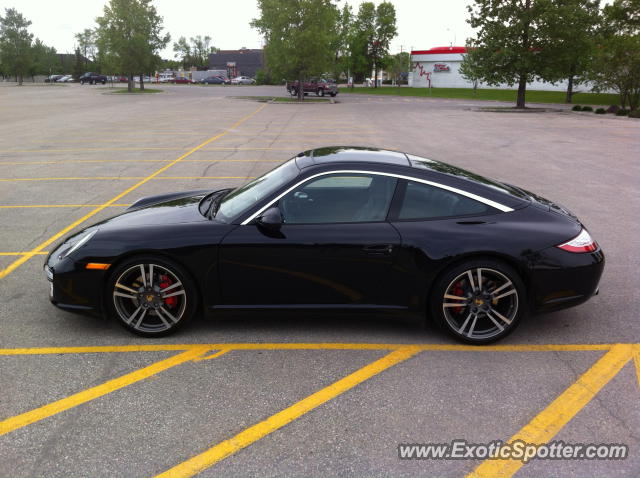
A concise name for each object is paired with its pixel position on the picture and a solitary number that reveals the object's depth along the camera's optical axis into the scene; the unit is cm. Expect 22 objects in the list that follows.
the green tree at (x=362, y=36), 8383
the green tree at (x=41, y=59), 7762
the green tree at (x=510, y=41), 3534
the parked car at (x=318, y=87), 5359
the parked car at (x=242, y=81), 9663
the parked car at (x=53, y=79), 9960
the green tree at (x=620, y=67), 3131
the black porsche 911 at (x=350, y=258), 407
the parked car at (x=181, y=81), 10238
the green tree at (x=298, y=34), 4450
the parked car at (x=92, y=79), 8964
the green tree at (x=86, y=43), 13325
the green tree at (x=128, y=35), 5747
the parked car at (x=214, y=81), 9606
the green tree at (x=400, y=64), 10962
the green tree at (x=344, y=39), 8050
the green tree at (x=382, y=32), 8423
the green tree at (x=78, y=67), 10748
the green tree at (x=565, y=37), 3419
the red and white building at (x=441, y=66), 8312
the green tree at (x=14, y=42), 7394
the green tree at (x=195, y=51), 15225
